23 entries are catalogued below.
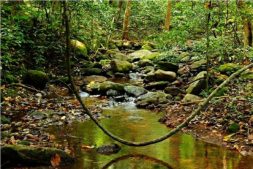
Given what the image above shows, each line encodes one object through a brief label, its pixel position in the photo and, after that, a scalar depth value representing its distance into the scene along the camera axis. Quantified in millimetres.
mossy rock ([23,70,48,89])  11758
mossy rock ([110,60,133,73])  16344
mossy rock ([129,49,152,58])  19788
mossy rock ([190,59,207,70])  14516
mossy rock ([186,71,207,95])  11391
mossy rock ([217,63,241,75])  12539
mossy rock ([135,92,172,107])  11273
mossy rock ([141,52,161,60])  18309
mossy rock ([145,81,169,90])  13445
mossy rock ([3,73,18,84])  9305
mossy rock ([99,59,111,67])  16894
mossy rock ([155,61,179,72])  14836
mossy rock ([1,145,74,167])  5688
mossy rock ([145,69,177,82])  13891
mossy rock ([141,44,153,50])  22225
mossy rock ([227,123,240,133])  8225
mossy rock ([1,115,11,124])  8023
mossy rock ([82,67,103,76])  15368
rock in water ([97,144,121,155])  6789
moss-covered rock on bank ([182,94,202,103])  10563
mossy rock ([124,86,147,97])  12695
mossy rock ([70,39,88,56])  15969
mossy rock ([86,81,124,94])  12826
